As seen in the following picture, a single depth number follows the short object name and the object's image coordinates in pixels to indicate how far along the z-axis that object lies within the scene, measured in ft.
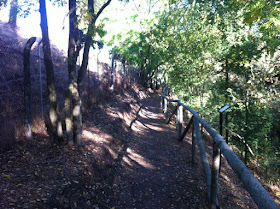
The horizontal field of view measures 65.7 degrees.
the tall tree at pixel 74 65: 17.21
